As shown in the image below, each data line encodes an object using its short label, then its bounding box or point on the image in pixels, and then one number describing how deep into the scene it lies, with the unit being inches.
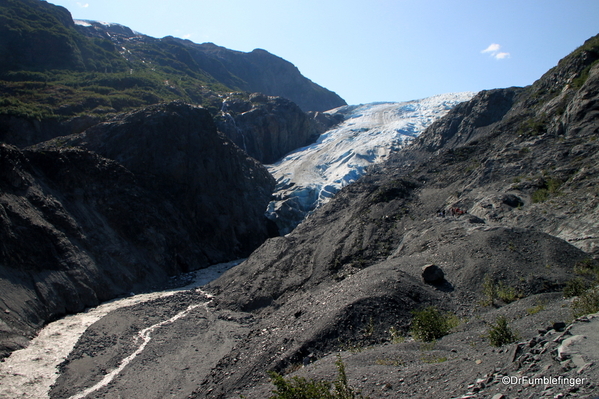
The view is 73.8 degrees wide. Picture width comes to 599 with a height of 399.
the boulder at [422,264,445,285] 644.1
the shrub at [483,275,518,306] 558.9
